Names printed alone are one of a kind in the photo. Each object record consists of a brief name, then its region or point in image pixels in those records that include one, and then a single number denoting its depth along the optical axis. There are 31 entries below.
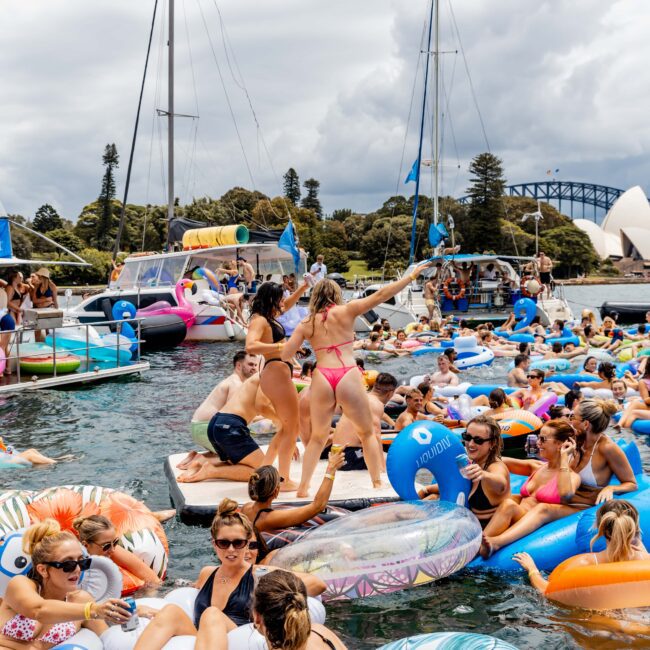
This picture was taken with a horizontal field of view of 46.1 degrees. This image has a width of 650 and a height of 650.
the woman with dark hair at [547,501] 6.21
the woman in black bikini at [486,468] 6.17
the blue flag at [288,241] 27.14
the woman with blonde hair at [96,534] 4.94
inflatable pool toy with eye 5.78
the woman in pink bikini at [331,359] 6.81
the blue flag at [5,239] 15.03
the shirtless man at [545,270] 28.36
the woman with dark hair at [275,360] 6.95
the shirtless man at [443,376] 14.30
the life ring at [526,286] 27.00
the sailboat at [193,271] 24.17
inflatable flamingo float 22.83
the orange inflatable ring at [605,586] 4.97
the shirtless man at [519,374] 13.34
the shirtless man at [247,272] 26.30
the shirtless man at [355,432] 8.20
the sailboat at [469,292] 27.25
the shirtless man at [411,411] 10.26
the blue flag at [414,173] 32.03
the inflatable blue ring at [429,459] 6.21
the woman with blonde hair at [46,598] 3.97
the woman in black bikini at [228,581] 4.13
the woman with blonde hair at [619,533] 5.09
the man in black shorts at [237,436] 7.50
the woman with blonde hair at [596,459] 6.20
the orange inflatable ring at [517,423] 9.98
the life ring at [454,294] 27.84
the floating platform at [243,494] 7.09
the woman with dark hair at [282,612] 3.03
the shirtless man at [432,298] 26.73
